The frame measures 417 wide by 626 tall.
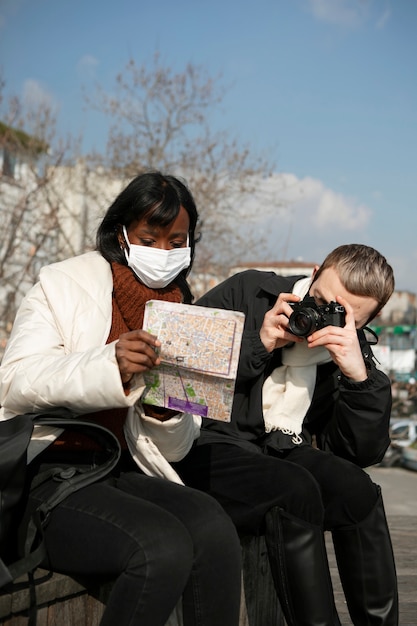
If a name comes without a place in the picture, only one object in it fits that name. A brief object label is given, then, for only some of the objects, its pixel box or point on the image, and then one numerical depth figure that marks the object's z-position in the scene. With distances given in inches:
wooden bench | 76.2
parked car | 376.5
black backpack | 75.9
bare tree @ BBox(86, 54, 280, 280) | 479.2
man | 94.7
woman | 76.4
